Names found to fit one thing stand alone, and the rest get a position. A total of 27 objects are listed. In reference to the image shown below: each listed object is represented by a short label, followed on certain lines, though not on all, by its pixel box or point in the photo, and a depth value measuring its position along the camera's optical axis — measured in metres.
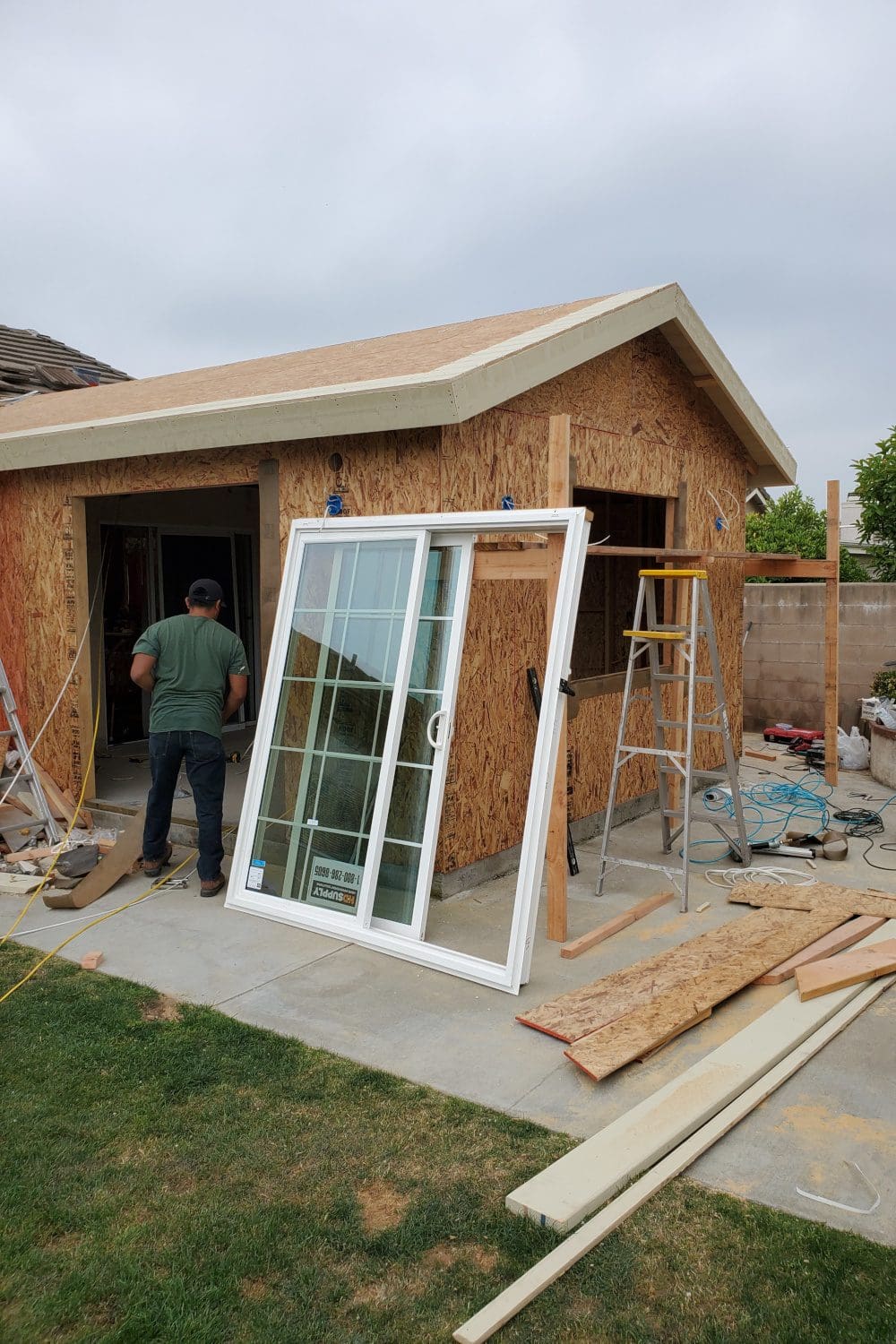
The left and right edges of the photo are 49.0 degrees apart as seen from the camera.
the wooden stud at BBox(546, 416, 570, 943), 5.17
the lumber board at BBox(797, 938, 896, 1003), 4.55
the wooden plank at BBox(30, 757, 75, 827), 7.77
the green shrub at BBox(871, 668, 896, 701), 10.72
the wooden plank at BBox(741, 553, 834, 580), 8.60
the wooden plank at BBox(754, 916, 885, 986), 4.78
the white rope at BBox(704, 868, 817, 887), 6.47
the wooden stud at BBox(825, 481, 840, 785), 8.47
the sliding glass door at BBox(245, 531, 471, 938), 5.33
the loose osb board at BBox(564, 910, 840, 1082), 3.94
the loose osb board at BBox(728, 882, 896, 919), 5.73
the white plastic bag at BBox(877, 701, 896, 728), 9.98
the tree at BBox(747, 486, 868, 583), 20.11
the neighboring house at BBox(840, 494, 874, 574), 24.56
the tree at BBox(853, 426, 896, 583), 11.27
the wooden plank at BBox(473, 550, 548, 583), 5.13
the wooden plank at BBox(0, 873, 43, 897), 6.34
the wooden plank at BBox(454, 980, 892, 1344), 2.56
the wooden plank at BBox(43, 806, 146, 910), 5.98
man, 6.15
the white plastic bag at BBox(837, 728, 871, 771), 10.41
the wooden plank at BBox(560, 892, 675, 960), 5.19
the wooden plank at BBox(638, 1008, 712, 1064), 4.11
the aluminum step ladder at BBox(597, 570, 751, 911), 5.99
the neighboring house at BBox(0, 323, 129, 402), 12.79
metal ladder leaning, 7.37
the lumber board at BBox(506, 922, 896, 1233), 3.04
